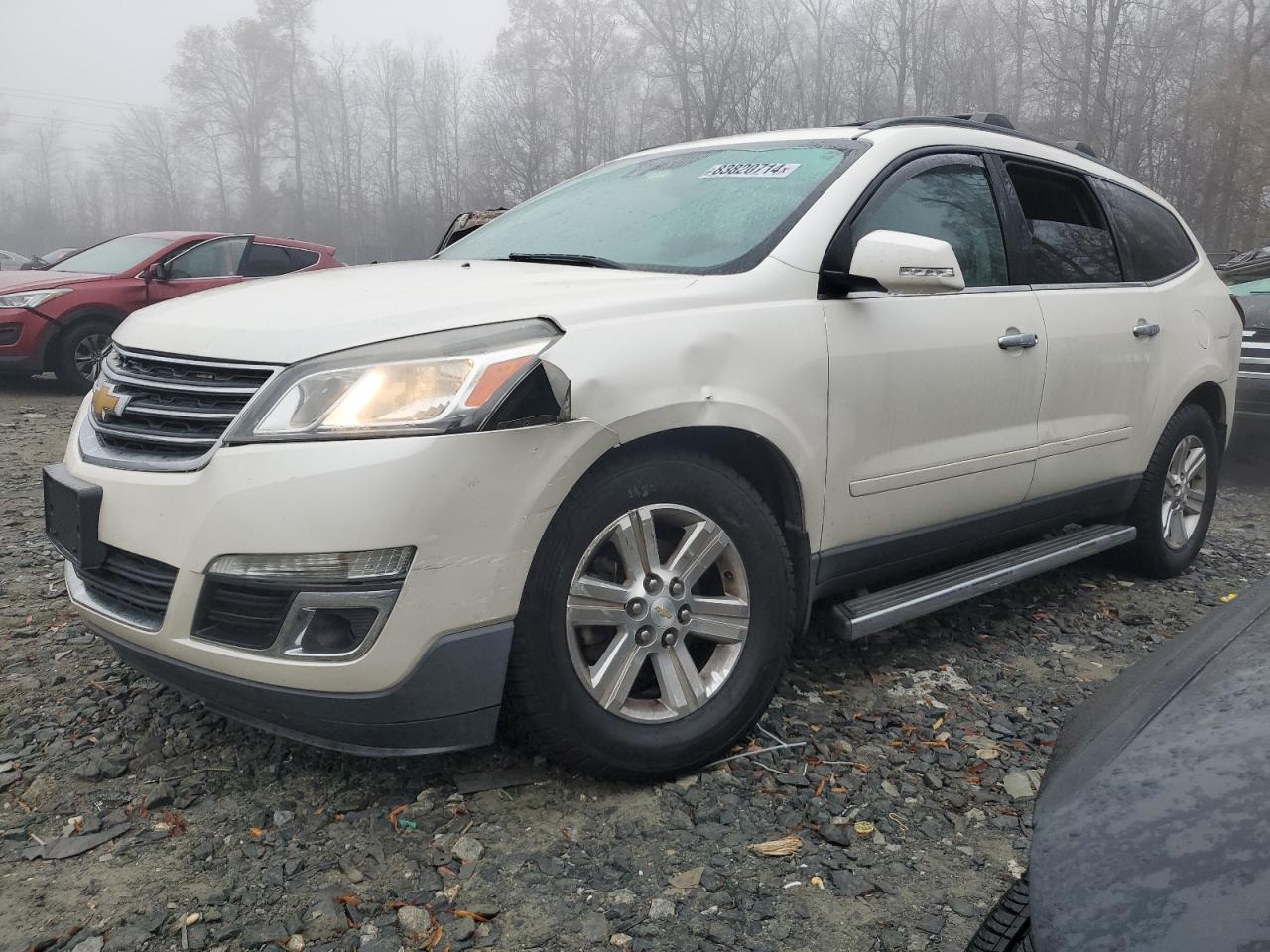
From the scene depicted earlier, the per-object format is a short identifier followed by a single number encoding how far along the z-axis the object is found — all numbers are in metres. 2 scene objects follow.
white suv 2.07
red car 8.45
